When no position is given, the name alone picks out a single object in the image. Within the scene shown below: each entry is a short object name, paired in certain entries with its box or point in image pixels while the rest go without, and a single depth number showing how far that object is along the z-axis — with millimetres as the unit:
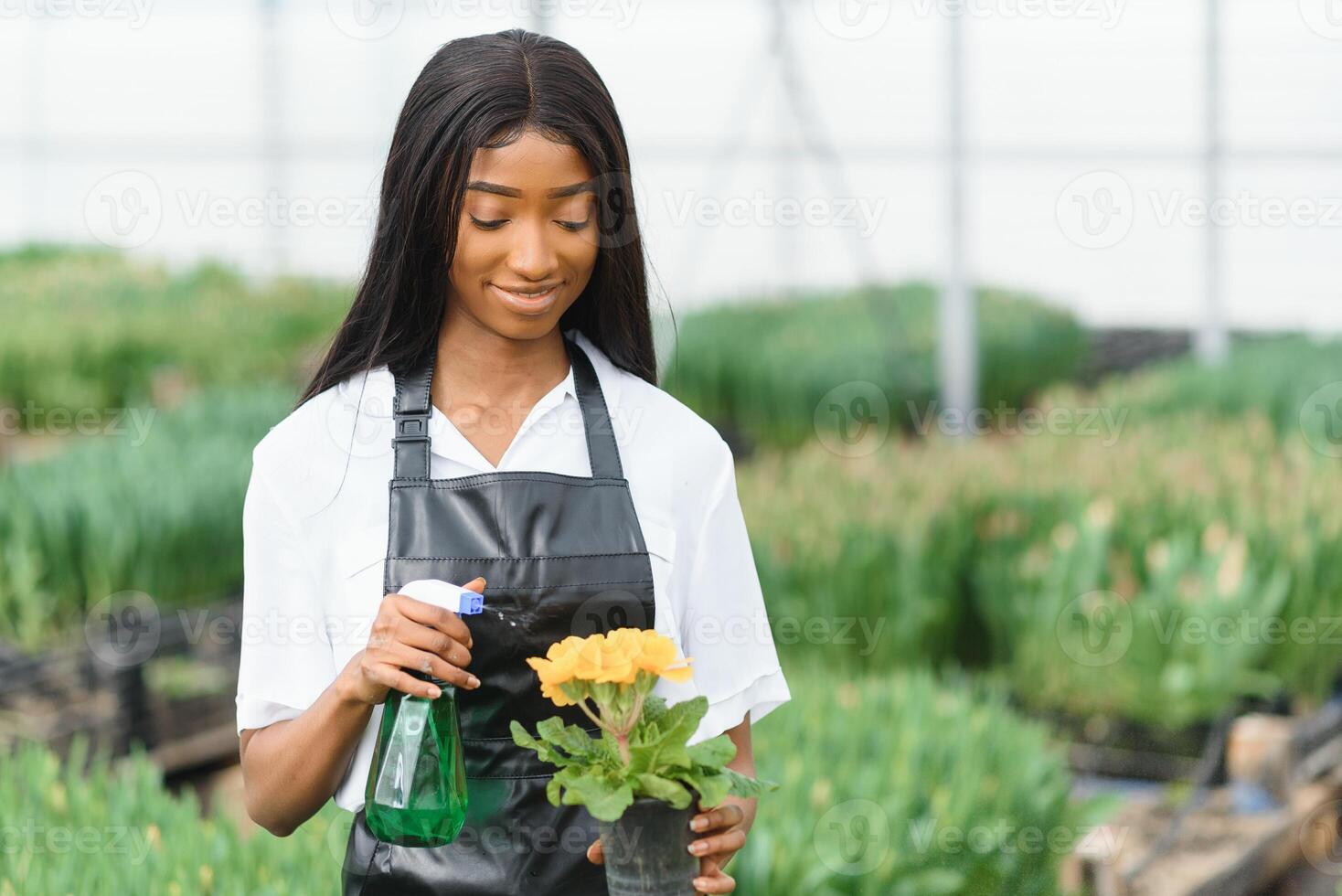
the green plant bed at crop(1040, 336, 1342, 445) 11461
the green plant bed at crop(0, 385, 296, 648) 8398
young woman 2789
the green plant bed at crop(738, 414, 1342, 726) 7883
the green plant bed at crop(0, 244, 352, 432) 12312
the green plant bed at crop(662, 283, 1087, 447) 13133
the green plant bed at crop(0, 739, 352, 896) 4246
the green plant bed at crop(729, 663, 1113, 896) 4707
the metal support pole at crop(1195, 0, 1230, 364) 14617
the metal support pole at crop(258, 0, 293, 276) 17094
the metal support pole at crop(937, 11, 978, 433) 13414
